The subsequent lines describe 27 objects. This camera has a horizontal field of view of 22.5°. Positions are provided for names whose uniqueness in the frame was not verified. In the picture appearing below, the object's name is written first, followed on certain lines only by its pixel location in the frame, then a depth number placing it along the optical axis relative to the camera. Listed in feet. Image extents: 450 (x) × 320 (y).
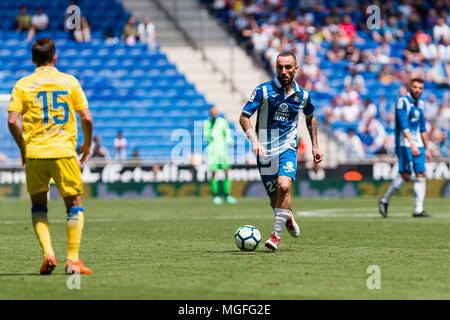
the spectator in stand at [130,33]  122.11
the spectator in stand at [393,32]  127.85
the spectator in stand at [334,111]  111.55
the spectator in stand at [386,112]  112.88
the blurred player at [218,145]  92.48
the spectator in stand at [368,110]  110.11
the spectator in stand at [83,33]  120.67
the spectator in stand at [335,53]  122.72
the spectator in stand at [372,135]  104.99
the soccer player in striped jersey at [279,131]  43.47
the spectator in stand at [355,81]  117.50
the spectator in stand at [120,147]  103.81
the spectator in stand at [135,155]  102.63
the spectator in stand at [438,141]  106.52
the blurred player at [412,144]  65.67
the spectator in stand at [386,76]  121.49
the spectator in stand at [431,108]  112.37
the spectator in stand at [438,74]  122.31
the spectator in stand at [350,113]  111.55
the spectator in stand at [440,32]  125.39
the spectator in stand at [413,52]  123.75
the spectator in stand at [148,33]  122.21
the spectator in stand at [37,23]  118.62
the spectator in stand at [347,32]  124.16
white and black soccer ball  43.55
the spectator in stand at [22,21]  118.93
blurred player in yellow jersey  34.76
